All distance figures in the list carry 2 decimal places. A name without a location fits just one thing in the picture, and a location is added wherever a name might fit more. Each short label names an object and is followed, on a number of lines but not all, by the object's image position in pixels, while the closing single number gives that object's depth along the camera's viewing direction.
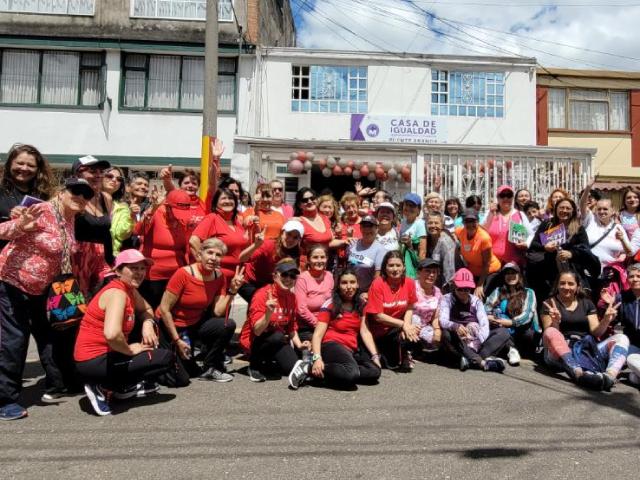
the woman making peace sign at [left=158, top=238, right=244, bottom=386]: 4.65
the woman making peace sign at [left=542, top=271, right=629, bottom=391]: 5.00
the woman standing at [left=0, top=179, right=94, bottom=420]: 3.69
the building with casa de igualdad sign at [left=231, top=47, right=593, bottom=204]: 15.92
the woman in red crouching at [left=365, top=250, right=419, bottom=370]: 5.14
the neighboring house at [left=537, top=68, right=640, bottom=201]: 17.77
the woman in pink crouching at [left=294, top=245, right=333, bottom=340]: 5.21
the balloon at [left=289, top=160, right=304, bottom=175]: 11.85
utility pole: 8.78
